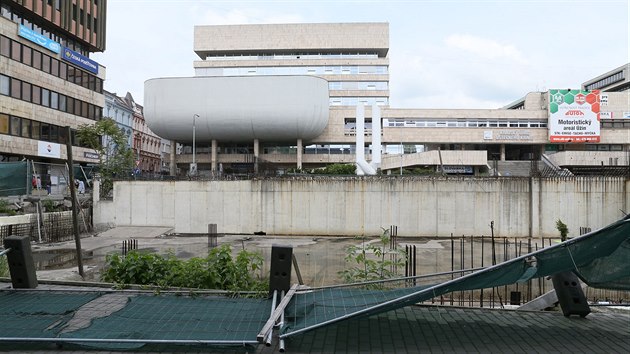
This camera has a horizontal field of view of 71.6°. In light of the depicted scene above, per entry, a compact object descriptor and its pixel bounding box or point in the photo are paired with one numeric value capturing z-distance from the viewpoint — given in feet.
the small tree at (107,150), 110.81
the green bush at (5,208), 74.38
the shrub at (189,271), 26.84
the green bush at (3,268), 32.63
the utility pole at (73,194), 38.07
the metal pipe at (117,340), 16.38
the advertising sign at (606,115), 186.09
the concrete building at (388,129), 170.19
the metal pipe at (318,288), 21.12
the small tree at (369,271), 26.37
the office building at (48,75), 119.34
